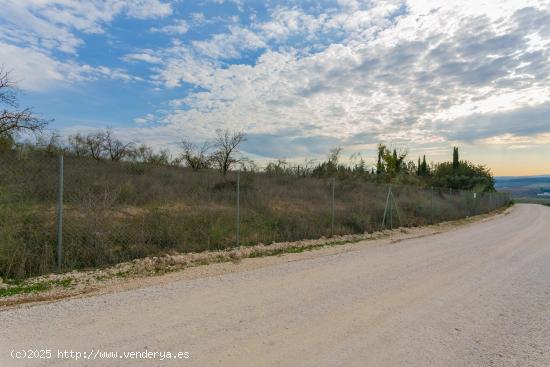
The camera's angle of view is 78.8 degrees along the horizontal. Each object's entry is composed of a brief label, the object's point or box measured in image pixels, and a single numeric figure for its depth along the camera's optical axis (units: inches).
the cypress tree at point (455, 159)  2091.4
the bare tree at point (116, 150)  1117.1
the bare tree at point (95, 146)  1081.3
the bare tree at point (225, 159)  1080.8
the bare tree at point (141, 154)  1156.6
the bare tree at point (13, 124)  468.8
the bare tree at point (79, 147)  1034.1
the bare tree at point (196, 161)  1158.6
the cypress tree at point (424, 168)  2258.6
